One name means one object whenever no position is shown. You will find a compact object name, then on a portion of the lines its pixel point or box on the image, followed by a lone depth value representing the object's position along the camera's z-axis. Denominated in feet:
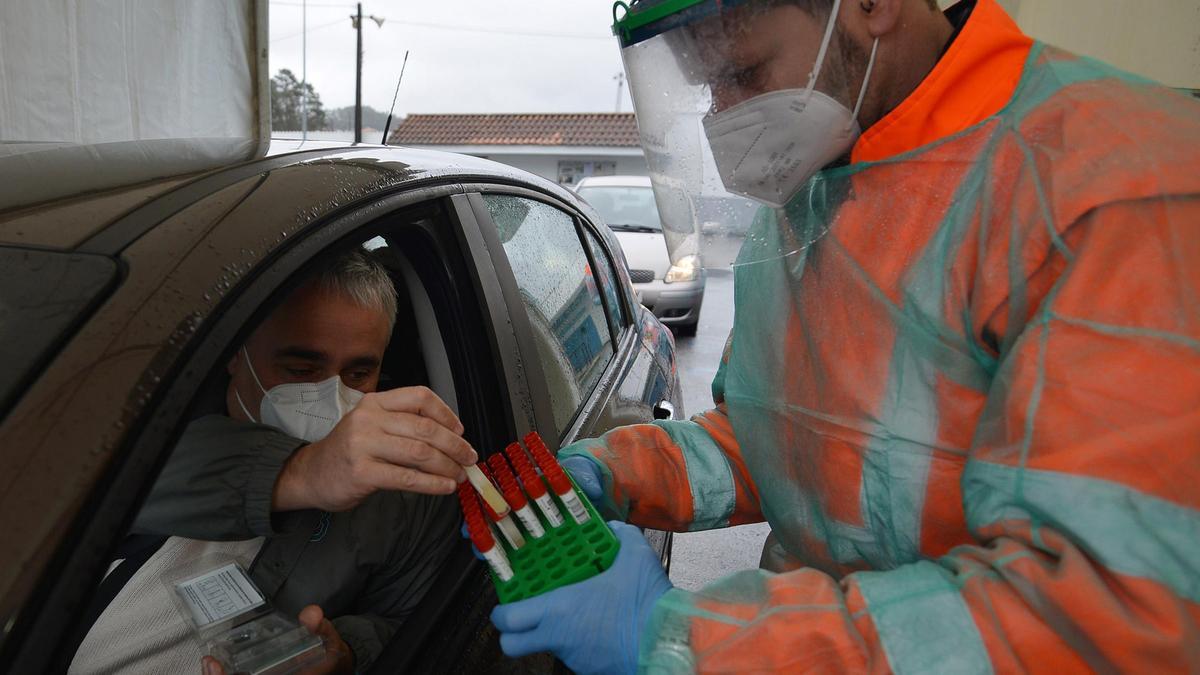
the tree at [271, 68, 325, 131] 138.00
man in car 3.69
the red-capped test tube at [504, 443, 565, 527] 3.58
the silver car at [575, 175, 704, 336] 23.65
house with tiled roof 72.64
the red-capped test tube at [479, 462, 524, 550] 3.59
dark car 2.17
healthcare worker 2.39
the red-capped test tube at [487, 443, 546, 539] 3.58
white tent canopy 4.25
